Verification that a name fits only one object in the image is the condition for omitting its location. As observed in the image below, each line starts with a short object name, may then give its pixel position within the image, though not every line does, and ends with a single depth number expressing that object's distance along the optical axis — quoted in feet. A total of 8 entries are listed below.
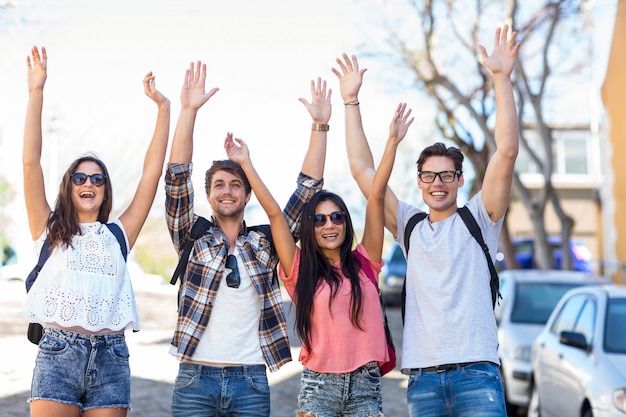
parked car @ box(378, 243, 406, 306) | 87.81
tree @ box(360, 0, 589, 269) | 57.54
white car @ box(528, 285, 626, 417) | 21.83
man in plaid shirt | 14.02
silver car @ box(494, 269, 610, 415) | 31.27
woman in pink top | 14.03
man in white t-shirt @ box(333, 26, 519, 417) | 13.69
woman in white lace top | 13.42
